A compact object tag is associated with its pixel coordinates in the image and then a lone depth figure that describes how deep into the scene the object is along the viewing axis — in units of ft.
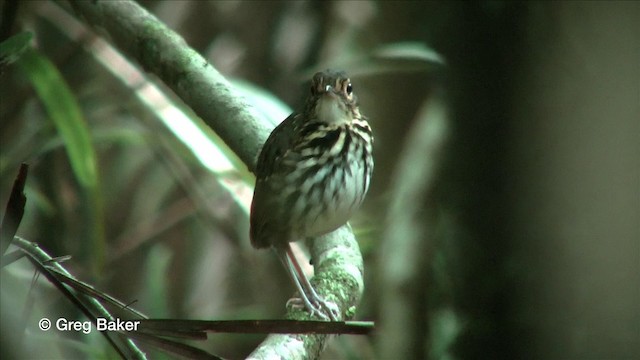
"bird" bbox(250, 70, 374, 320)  16.78
